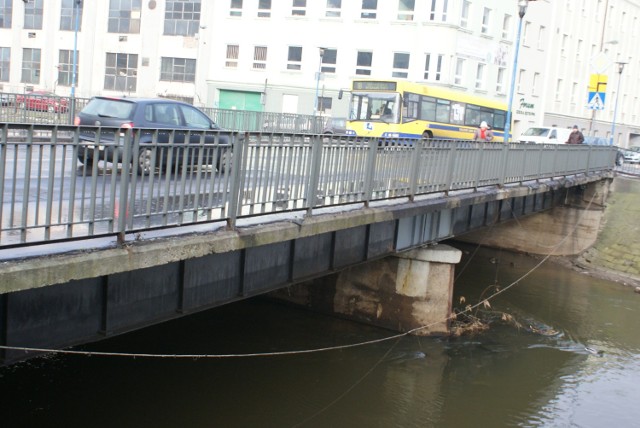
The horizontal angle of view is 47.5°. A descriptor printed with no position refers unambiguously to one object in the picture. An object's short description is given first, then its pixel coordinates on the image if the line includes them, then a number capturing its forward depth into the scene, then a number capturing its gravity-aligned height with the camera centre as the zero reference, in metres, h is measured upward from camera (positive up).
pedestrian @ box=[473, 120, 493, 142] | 24.23 +0.28
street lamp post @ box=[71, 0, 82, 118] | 21.63 -0.07
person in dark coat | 28.26 +0.52
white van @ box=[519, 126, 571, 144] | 38.00 +0.72
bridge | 6.07 -1.20
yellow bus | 29.06 +1.00
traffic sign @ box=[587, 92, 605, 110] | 26.92 +1.91
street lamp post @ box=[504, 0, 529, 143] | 22.02 +2.78
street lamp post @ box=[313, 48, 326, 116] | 38.28 +2.78
